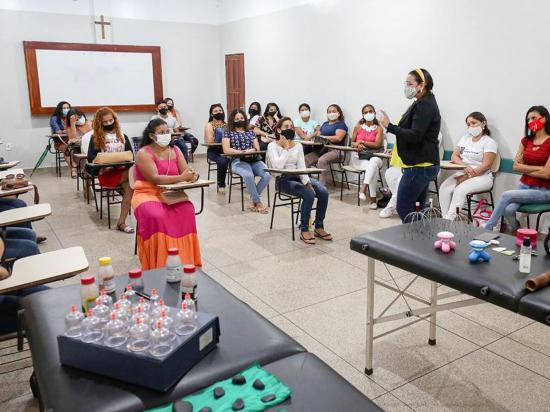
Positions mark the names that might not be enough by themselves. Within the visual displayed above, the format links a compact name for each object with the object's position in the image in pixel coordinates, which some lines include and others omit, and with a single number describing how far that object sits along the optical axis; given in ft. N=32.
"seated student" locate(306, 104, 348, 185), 22.99
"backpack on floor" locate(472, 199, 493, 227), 16.28
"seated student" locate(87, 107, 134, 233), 16.22
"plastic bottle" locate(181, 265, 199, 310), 6.08
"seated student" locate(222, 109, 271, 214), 19.04
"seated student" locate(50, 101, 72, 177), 26.40
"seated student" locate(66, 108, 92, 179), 25.02
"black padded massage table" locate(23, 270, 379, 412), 4.24
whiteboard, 28.27
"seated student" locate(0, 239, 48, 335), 6.90
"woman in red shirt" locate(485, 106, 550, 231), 14.02
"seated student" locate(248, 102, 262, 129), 28.66
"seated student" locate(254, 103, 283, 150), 26.37
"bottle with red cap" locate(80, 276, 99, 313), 5.55
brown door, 32.12
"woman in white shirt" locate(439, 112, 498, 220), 16.34
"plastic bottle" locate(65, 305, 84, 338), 4.71
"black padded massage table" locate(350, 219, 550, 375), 5.80
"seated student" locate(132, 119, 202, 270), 11.43
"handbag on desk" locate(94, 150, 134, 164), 15.84
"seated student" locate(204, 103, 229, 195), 21.94
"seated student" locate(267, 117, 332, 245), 15.14
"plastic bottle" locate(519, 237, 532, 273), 6.25
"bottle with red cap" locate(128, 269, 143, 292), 6.18
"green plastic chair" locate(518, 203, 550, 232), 13.85
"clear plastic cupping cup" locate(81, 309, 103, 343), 4.61
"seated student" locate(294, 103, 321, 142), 24.91
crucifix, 29.37
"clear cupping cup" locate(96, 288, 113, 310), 5.11
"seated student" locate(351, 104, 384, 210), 20.36
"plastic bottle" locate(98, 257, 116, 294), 6.01
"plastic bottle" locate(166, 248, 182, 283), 6.52
